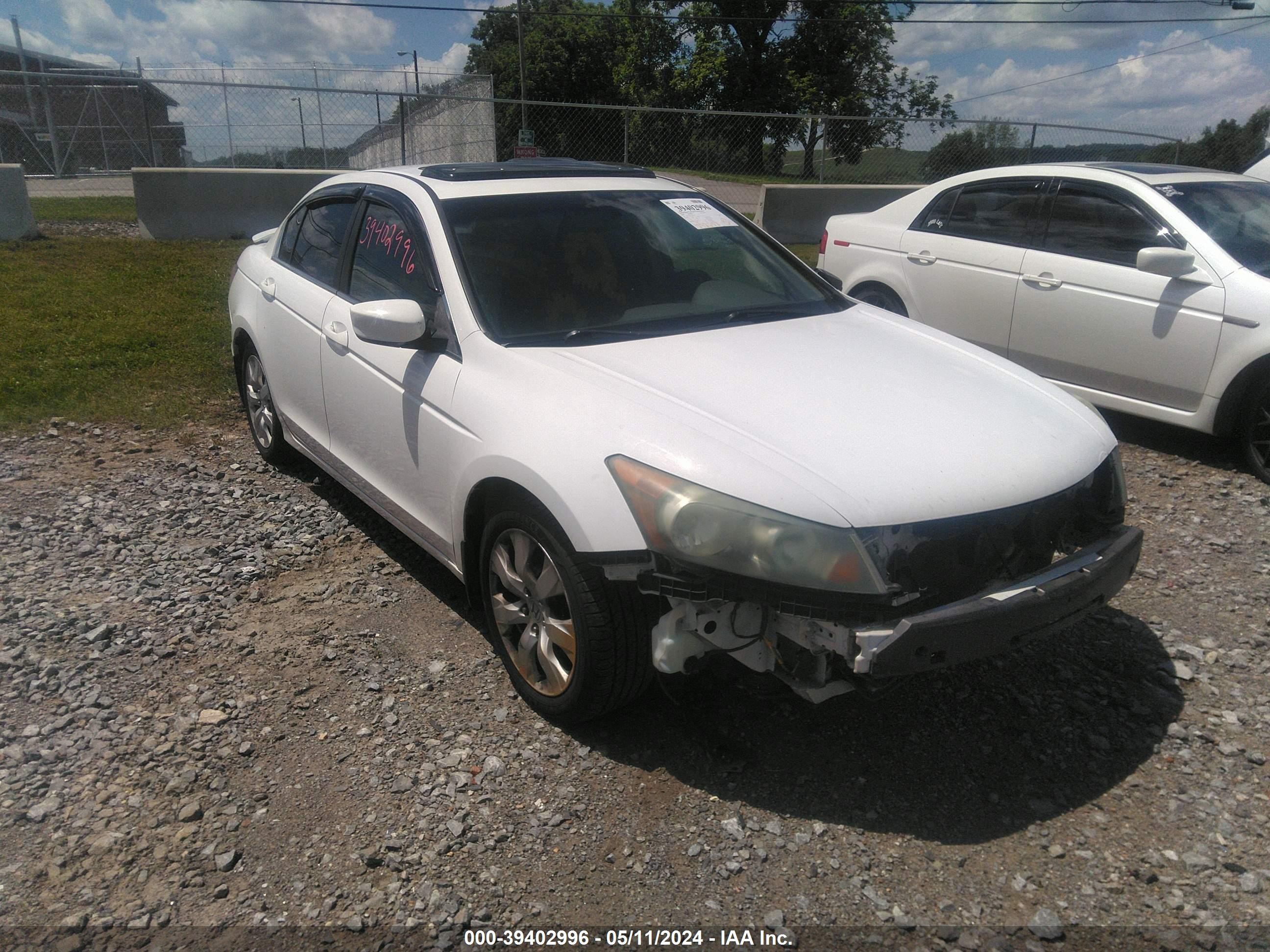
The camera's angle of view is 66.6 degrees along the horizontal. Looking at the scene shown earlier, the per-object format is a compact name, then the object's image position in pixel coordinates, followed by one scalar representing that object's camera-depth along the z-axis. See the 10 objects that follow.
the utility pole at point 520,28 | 29.05
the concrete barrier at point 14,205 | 11.73
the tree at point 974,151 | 17.75
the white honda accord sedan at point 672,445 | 2.54
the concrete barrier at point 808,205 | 15.08
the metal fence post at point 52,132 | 19.20
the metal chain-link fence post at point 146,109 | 15.28
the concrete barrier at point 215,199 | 13.09
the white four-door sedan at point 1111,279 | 5.34
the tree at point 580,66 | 19.67
